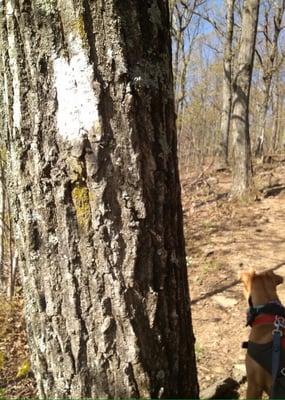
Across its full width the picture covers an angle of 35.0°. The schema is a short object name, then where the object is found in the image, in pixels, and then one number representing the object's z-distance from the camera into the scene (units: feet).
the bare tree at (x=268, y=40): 67.98
